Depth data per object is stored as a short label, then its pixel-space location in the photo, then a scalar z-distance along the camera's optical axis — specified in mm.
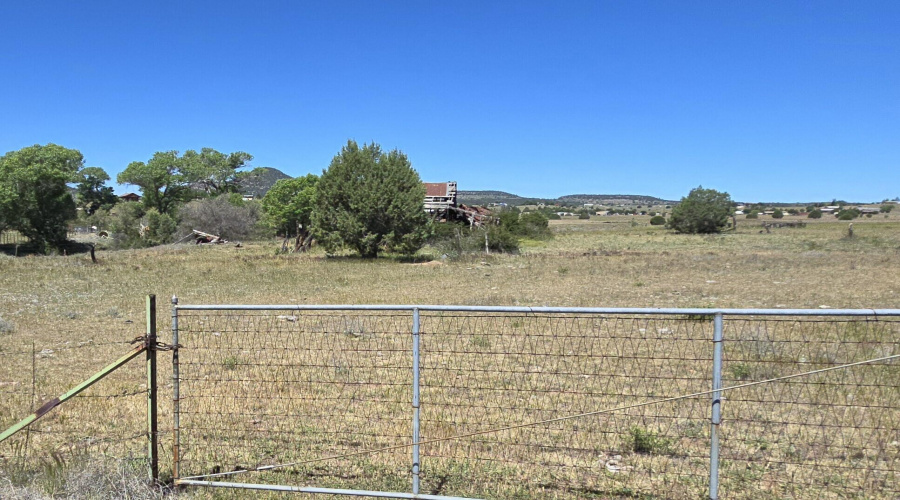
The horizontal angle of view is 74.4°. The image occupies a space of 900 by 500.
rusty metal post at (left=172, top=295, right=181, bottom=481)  4273
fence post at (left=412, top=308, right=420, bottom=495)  4051
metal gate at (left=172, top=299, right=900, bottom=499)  4488
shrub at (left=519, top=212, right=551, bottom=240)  48062
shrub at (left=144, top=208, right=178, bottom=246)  46344
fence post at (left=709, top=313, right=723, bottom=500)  3719
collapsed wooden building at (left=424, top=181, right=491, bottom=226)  50594
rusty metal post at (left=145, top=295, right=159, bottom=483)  4156
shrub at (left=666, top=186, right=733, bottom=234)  56875
